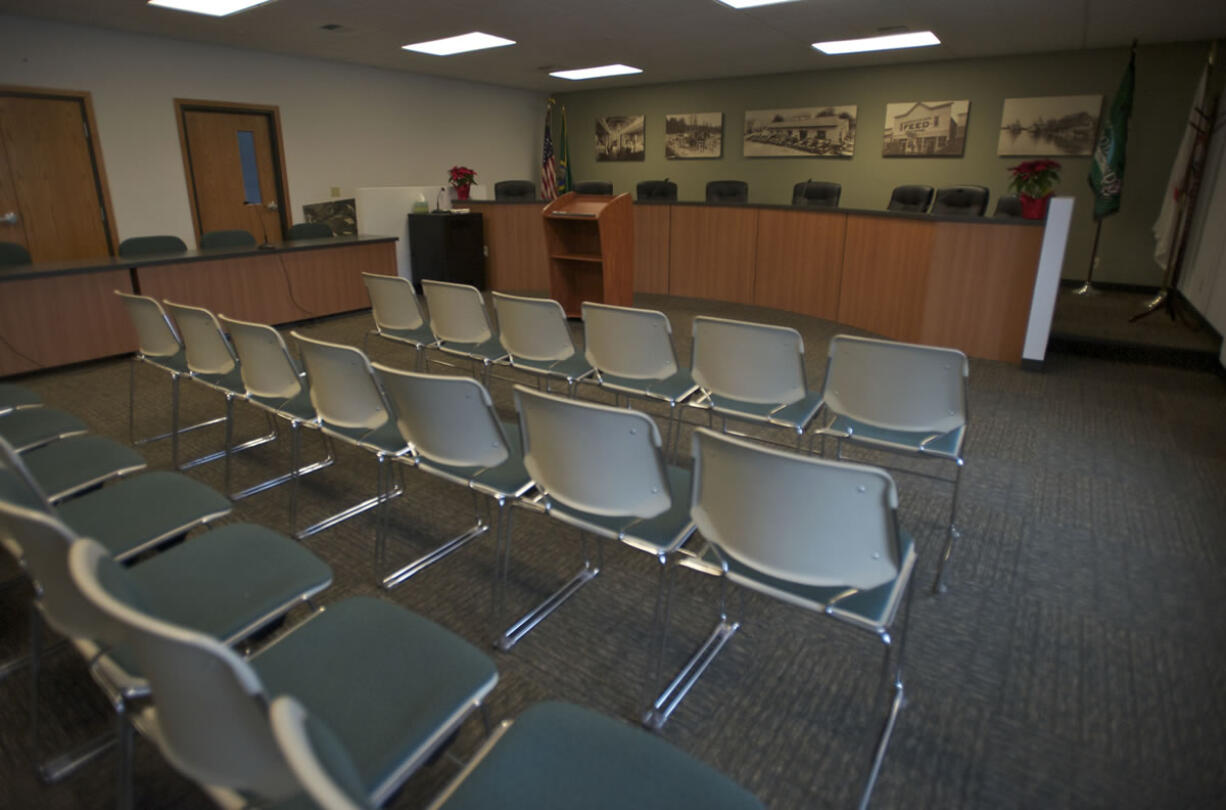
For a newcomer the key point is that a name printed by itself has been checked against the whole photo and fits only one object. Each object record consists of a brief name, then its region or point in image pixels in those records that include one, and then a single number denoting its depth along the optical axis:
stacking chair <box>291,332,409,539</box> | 2.40
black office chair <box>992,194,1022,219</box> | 6.36
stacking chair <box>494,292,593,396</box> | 3.35
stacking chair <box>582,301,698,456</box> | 3.01
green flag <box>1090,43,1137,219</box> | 6.47
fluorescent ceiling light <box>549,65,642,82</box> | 9.13
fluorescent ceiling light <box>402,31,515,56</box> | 7.20
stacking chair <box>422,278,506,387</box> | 3.71
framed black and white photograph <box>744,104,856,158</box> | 9.24
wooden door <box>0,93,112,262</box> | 6.11
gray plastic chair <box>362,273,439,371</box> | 4.00
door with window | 7.38
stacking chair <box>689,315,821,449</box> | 2.72
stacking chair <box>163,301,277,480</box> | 3.00
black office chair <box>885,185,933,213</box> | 6.61
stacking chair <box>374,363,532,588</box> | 2.06
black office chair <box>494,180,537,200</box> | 8.61
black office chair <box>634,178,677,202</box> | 8.16
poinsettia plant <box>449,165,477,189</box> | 8.16
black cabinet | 7.73
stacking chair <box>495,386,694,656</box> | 1.76
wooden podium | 6.01
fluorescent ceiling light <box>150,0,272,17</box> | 5.46
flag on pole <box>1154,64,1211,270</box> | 6.04
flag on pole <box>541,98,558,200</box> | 10.71
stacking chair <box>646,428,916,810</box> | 1.43
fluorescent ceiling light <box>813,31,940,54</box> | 7.05
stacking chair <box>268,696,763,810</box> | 1.07
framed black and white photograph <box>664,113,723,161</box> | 10.32
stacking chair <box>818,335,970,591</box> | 2.39
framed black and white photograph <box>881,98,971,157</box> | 8.41
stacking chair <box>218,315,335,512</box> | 2.72
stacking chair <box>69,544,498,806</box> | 0.91
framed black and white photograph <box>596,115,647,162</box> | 11.04
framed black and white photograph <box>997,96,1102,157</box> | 7.65
